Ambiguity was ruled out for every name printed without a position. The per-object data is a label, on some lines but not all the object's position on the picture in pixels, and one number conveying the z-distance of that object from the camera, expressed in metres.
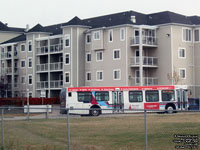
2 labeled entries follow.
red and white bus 47.22
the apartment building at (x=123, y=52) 64.38
